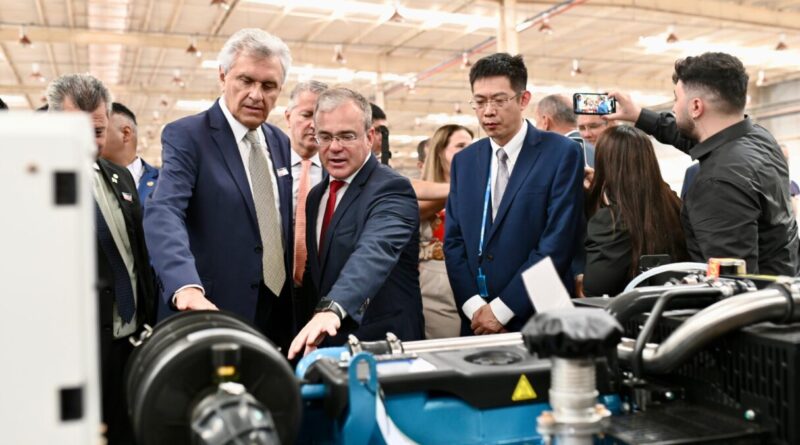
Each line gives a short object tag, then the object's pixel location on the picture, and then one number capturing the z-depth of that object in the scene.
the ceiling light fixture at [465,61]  9.03
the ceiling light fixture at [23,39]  7.48
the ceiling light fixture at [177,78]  10.44
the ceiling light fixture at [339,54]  8.76
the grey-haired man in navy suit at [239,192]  1.73
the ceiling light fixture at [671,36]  7.61
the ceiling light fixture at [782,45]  8.36
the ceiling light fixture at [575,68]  9.22
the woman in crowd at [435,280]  2.44
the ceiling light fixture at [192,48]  8.03
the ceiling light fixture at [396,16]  6.70
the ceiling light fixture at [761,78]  10.62
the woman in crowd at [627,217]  2.09
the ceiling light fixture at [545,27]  7.36
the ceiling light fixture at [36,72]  9.55
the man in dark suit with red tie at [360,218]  1.74
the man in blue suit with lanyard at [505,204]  2.06
